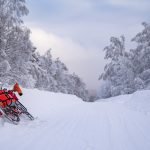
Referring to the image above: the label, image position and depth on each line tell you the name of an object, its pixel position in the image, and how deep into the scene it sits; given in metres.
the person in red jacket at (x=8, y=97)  9.72
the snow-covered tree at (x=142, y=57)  33.12
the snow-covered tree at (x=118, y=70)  37.93
